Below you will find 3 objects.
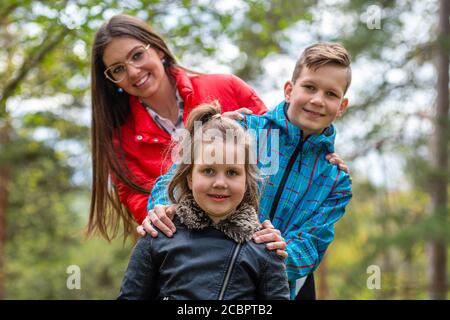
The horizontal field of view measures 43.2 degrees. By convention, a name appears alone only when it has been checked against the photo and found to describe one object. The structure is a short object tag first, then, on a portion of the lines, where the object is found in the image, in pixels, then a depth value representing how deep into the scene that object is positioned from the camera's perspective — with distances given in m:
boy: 2.50
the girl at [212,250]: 2.04
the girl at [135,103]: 2.95
